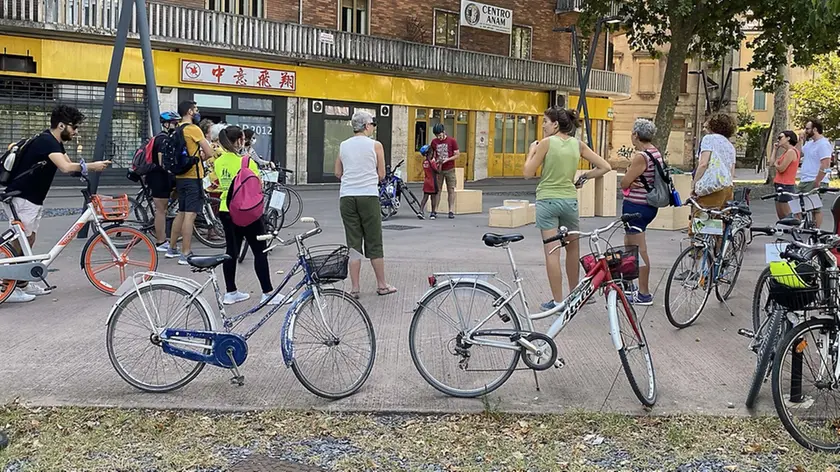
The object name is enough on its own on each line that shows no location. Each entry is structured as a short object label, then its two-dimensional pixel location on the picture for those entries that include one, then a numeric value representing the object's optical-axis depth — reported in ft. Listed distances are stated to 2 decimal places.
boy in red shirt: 51.74
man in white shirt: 41.16
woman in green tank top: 24.35
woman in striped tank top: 25.67
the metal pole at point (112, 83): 40.42
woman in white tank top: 26.43
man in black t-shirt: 26.13
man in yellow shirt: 32.30
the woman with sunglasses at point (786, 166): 41.39
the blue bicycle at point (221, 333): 17.40
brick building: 71.41
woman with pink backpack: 24.54
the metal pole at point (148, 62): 41.89
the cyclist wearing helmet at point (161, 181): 33.68
